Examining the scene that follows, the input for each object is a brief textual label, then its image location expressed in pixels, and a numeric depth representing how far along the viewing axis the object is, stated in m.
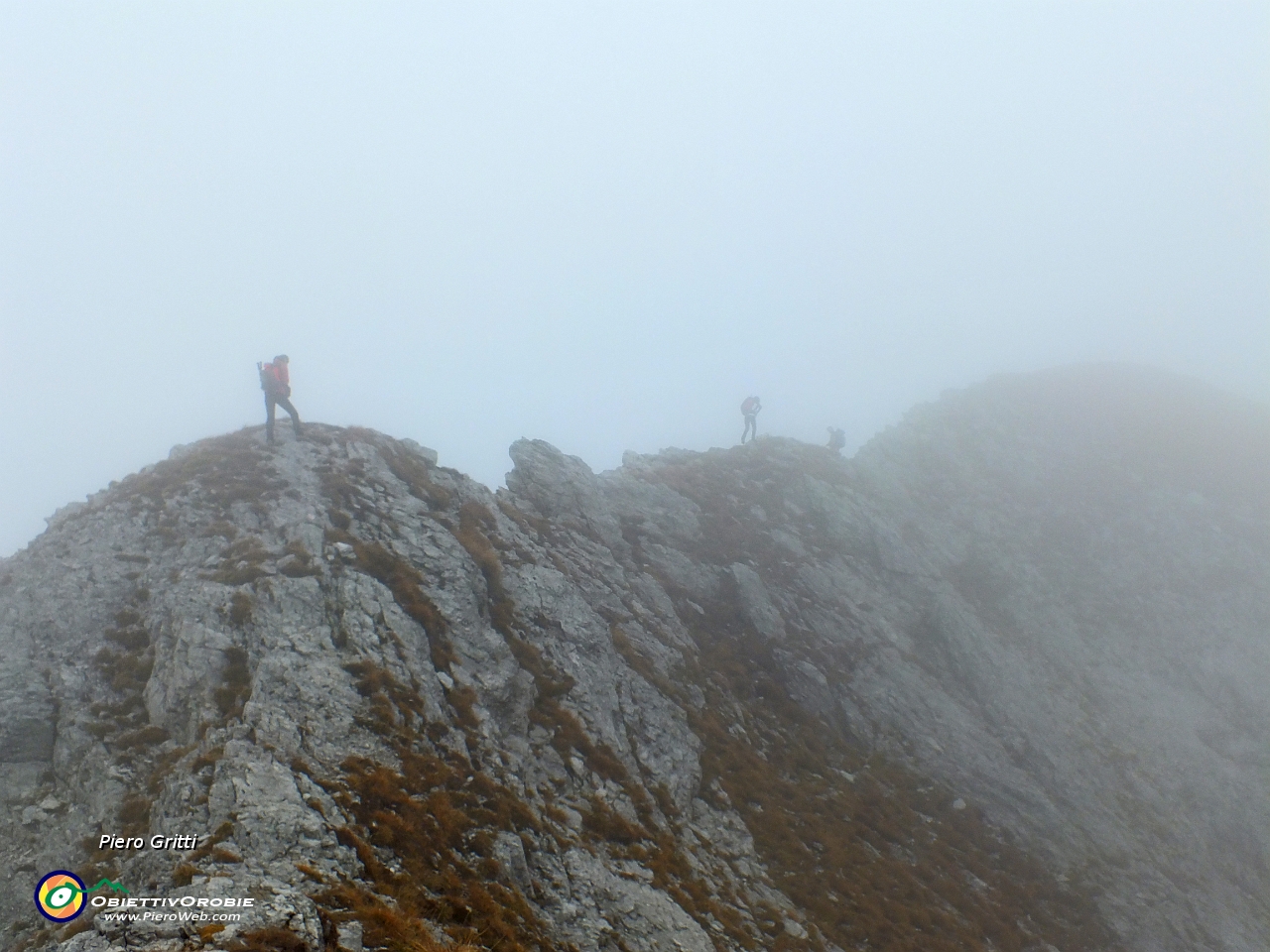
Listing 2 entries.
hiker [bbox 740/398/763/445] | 55.88
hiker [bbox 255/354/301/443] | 27.75
